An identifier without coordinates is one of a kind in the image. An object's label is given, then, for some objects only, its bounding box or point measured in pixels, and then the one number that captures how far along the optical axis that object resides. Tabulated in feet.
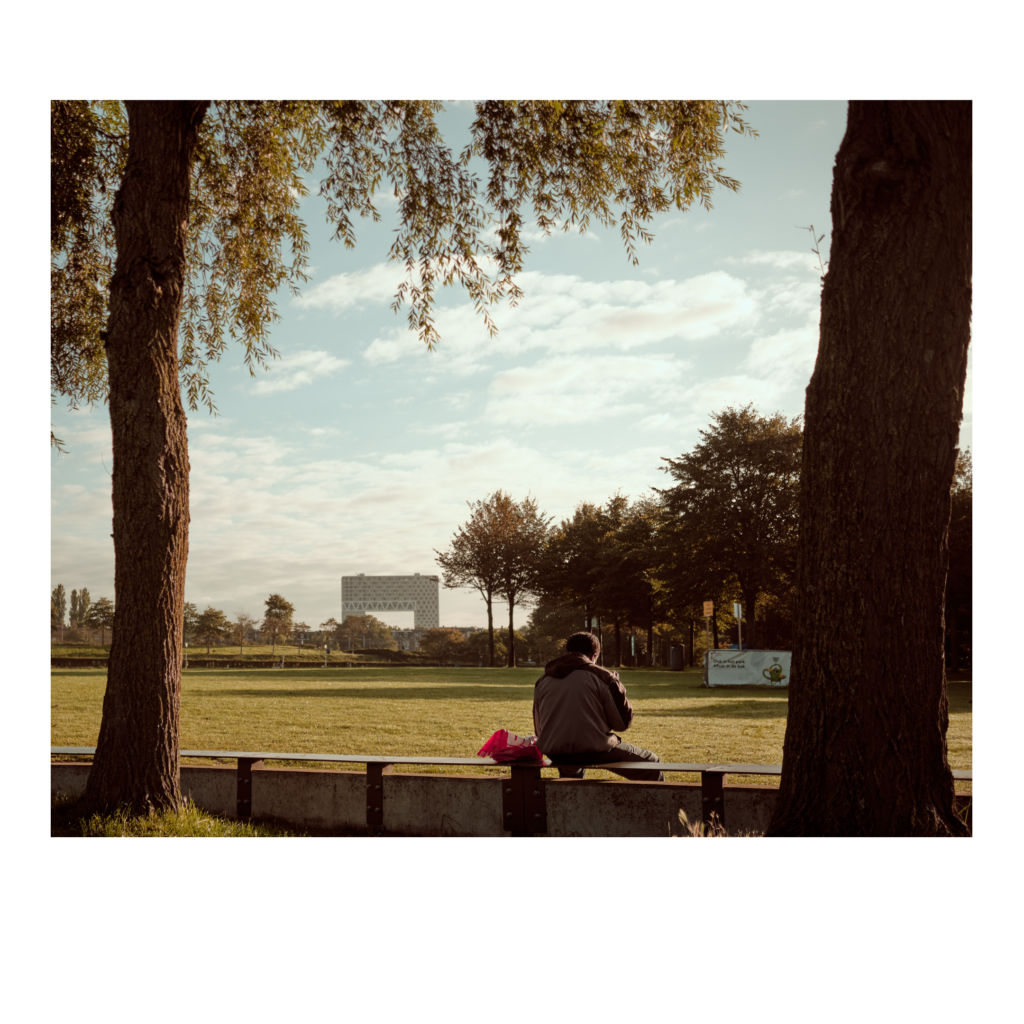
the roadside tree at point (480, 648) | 214.69
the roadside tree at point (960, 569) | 96.78
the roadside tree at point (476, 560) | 161.79
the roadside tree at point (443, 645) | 208.99
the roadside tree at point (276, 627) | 221.05
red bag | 20.30
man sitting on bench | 20.62
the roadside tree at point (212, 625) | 207.92
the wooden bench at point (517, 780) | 18.80
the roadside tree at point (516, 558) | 161.58
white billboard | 84.99
